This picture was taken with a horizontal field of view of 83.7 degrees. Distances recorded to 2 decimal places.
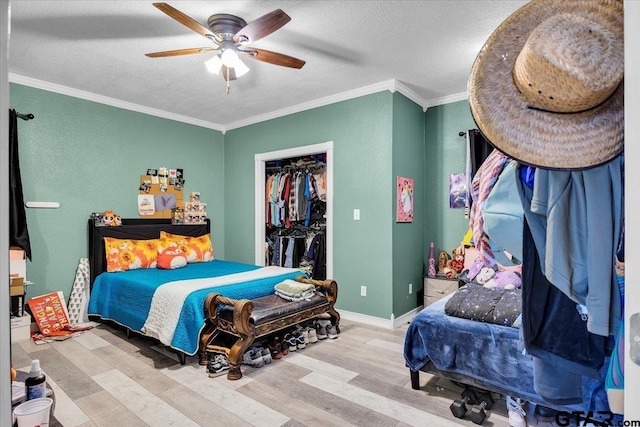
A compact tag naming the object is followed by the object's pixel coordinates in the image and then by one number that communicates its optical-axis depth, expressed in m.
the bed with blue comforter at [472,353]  1.97
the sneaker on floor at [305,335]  3.20
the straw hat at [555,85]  0.70
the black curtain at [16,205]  3.35
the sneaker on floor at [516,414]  1.96
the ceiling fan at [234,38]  2.17
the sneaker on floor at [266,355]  2.83
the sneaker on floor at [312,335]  3.30
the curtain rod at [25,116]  3.44
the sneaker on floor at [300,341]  3.15
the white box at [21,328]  3.24
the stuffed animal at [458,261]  3.95
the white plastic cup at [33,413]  1.14
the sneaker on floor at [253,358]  2.76
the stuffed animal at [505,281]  2.83
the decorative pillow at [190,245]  4.16
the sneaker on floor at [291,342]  3.10
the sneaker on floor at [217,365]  2.66
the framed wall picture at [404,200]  3.79
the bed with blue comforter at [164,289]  2.77
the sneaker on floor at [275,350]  2.96
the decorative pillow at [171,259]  3.93
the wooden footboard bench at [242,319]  2.65
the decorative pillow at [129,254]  3.76
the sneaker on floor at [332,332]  3.41
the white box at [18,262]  3.27
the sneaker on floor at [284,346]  3.02
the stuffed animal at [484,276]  3.23
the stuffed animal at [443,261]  4.11
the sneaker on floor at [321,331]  3.40
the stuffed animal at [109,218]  4.04
